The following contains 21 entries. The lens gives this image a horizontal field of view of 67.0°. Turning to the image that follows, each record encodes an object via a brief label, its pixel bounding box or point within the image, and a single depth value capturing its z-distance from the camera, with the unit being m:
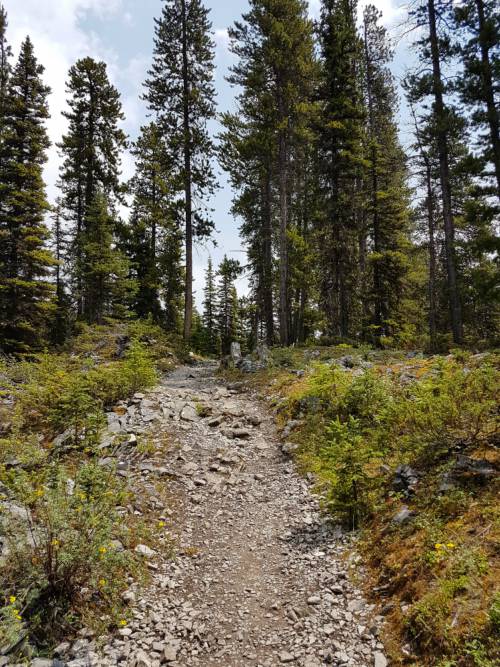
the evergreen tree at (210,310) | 41.39
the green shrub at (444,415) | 5.36
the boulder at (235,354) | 15.23
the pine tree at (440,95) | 15.38
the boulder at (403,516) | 4.57
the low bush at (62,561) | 3.78
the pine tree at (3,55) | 23.39
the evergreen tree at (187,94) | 19.92
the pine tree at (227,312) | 41.47
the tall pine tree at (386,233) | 19.47
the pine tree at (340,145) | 18.03
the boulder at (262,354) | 14.49
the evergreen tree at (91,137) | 22.95
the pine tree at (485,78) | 13.12
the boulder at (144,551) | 4.95
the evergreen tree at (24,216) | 17.17
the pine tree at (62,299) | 25.92
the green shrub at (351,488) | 5.18
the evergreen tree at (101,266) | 20.67
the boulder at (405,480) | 5.00
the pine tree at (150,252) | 25.27
